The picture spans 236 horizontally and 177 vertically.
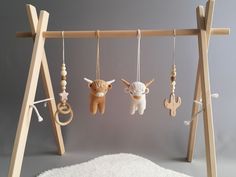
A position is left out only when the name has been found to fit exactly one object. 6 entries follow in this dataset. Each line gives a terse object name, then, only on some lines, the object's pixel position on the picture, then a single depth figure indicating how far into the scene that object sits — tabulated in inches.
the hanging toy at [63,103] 39.3
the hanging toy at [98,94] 38.4
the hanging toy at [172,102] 39.3
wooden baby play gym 32.9
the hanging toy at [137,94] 37.7
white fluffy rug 43.9
